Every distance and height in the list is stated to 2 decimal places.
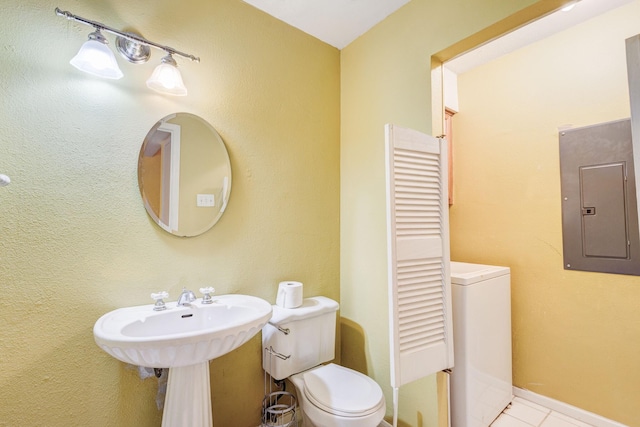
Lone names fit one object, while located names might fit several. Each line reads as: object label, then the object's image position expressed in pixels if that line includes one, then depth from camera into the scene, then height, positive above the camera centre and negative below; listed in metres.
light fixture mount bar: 1.14 +0.81
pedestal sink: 0.93 -0.44
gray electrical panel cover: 1.66 +0.11
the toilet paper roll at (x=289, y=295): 1.61 -0.43
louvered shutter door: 1.19 -0.16
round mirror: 1.35 +0.24
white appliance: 1.56 -0.75
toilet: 1.25 -0.83
